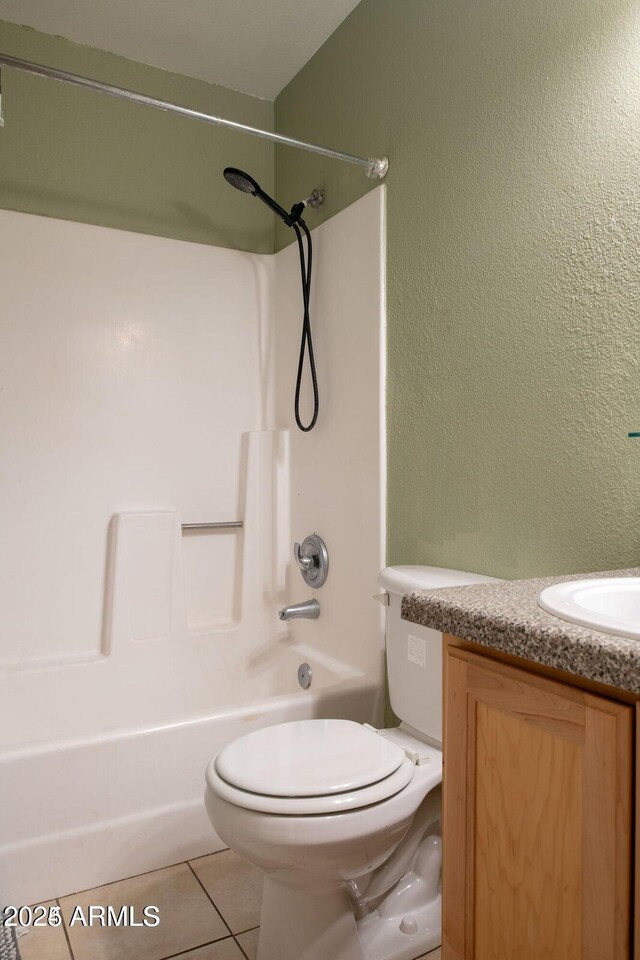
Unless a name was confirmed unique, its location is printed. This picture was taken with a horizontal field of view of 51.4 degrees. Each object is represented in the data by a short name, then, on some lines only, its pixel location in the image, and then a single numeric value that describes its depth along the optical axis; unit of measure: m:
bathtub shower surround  2.05
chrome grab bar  2.43
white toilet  1.20
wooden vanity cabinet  0.68
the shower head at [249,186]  2.00
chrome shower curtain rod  1.56
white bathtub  1.57
